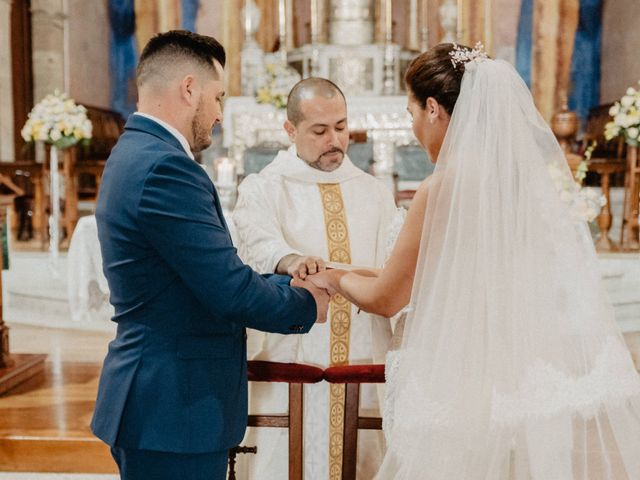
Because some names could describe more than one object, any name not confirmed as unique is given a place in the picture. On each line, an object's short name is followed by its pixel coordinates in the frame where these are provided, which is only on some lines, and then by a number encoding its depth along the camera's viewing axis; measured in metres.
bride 2.00
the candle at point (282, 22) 10.09
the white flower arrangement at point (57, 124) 7.73
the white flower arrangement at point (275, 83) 8.47
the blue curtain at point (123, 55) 11.39
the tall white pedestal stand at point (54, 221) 7.23
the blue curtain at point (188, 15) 11.25
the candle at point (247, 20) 9.87
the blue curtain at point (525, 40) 10.94
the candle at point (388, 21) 9.55
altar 8.43
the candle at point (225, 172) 5.22
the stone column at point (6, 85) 9.77
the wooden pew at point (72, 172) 8.64
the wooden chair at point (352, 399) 2.42
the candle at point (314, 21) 9.58
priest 2.87
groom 1.76
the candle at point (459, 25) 9.72
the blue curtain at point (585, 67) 10.82
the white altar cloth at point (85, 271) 5.11
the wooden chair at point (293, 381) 2.43
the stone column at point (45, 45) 10.44
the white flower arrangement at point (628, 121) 7.59
